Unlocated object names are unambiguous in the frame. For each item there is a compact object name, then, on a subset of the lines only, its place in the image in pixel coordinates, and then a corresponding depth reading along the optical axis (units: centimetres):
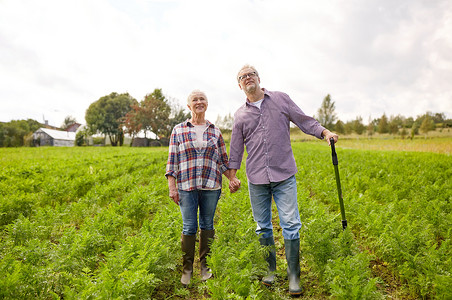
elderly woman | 325
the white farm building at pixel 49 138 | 4747
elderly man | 304
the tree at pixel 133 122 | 4496
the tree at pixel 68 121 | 10772
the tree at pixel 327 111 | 7112
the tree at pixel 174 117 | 4781
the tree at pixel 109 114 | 4984
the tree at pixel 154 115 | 4528
